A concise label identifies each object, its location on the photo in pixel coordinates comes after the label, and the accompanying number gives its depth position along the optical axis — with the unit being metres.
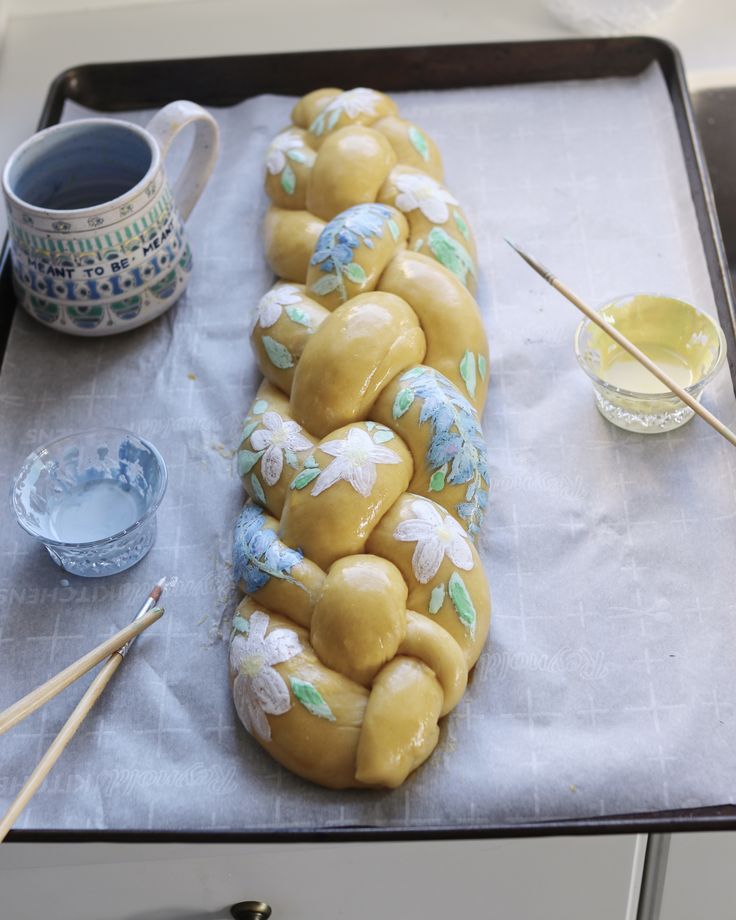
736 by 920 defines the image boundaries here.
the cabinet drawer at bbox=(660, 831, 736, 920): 0.91
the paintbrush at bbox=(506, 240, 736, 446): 0.99
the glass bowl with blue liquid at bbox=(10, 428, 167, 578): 1.02
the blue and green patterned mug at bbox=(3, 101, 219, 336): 1.12
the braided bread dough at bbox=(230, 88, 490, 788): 0.87
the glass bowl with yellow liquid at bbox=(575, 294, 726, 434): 1.08
